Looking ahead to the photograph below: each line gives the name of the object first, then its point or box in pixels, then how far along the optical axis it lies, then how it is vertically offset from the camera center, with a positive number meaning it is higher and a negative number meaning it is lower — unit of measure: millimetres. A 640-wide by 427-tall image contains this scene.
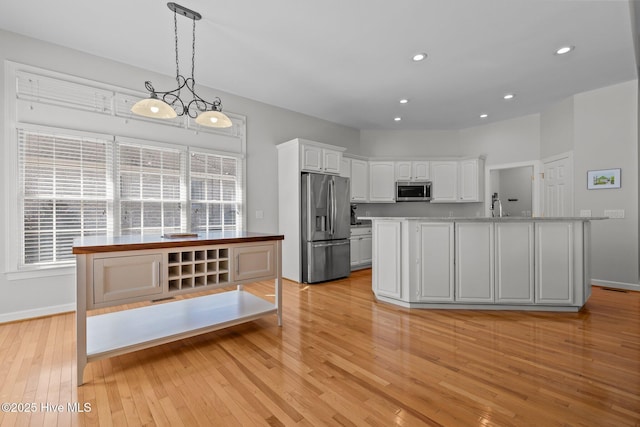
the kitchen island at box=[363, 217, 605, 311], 3184 -555
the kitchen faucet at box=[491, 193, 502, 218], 3640 +104
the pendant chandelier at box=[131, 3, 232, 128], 2400 +913
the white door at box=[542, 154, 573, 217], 4863 +459
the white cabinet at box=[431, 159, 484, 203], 6234 +718
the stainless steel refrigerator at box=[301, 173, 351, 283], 4809 -233
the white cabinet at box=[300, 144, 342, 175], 4867 +954
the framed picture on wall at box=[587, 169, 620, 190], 4348 +514
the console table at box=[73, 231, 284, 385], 1995 -535
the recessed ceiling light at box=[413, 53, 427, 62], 3519 +1910
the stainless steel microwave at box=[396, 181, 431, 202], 6441 +500
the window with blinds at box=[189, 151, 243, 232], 4371 +361
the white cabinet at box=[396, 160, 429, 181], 6477 +964
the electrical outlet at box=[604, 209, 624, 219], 4312 -4
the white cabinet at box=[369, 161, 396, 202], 6453 +723
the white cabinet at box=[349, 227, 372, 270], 5770 -671
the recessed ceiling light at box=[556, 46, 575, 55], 3363 +1899
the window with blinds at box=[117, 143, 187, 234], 3783 +354
